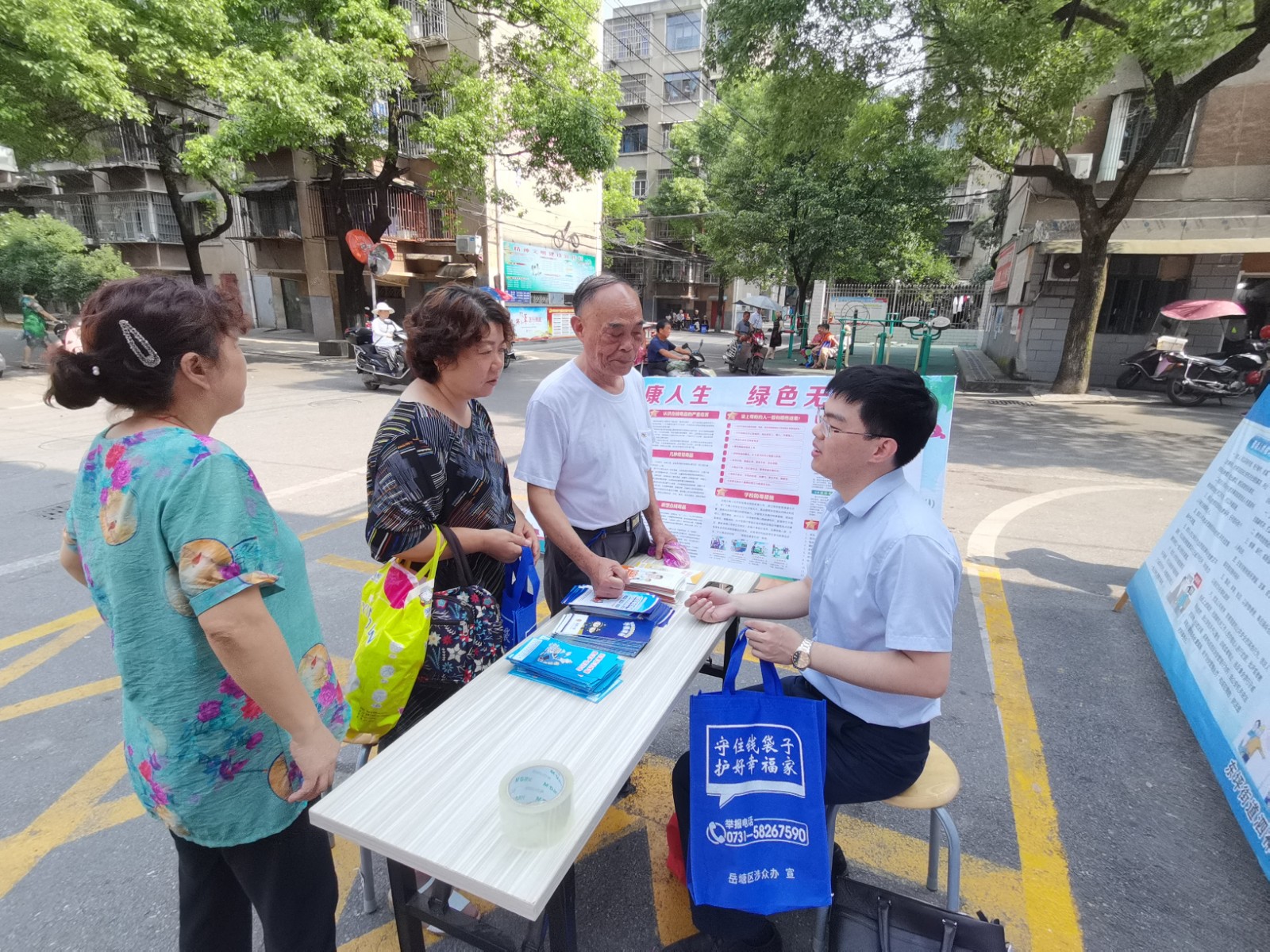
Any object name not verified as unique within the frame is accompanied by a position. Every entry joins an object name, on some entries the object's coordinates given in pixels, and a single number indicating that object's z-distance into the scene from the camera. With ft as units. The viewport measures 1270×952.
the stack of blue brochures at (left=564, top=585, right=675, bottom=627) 6.06
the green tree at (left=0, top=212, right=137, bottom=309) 57.77
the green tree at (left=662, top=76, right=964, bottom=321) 57.62
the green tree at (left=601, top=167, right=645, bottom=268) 105.19
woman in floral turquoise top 3.49
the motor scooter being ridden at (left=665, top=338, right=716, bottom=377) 37.37
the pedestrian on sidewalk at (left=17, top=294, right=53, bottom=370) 41.22
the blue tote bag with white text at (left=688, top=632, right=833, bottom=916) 4.78
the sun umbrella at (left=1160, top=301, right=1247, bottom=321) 33.71
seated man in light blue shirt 4.77
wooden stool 5.31
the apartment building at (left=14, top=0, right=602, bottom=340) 62.80
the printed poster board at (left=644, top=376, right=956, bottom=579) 9.53
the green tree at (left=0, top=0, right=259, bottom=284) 29.63
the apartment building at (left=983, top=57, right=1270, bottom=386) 37.91
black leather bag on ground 4.87
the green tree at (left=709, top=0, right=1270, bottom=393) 26.99
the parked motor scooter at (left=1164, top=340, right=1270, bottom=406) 35.01
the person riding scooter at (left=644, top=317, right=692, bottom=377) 35.47
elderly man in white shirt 6.93
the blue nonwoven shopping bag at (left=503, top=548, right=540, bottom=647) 6.50
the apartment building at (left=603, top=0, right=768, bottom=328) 116.06
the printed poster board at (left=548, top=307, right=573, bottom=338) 78.28
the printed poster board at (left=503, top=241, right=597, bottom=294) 70.38
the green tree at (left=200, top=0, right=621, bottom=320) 34.04
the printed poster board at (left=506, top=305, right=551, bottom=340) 71.67
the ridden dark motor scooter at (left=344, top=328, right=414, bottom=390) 35.32
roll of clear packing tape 3.67
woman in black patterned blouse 5.41
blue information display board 6.82
